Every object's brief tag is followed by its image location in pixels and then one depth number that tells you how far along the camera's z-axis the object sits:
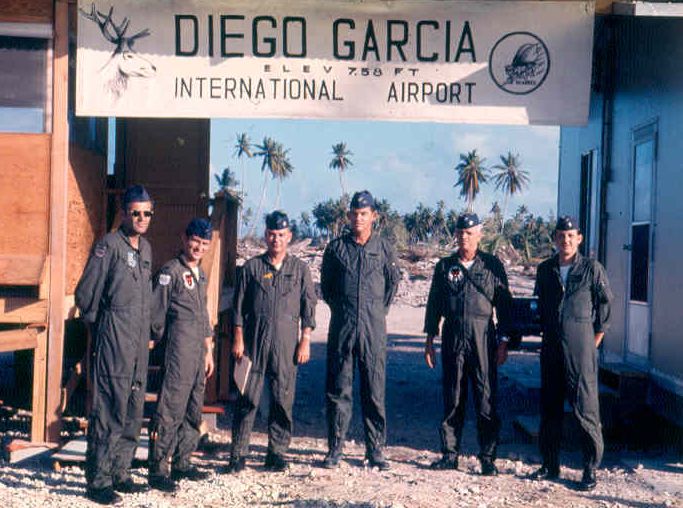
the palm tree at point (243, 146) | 79.56
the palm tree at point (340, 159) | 83.31
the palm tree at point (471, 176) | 78.06
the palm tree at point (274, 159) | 80.81
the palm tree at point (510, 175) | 82.38
